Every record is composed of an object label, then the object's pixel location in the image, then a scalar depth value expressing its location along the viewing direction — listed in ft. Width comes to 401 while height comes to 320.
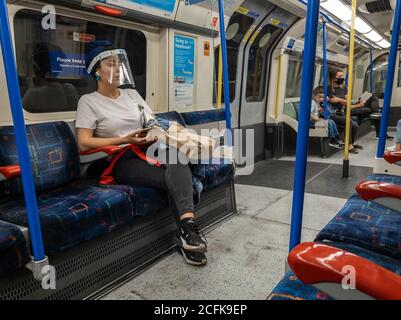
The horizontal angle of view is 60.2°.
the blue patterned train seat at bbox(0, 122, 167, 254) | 5.74
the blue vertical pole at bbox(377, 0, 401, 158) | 6.84
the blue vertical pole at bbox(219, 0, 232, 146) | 9.87
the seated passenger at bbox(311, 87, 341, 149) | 21.44
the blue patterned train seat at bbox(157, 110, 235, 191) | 8.92
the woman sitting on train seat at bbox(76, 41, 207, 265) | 7.63
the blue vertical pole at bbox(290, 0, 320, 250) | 3.86
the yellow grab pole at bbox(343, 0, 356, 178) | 12.70
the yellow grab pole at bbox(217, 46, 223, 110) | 13.08
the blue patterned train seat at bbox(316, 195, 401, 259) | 4.33
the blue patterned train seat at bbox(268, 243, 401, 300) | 3.22
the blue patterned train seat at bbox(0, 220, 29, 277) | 4.86
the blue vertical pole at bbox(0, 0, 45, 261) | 4.71
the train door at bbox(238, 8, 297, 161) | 17.84
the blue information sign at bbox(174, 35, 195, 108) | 12.42
